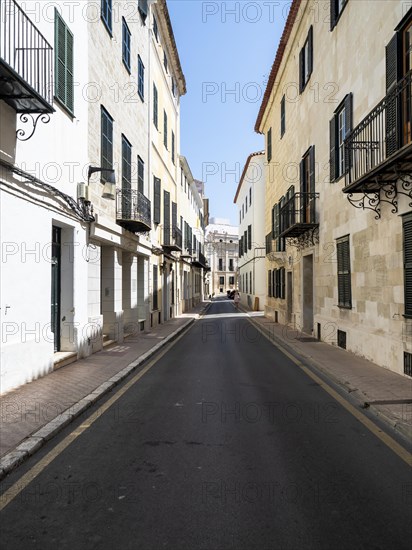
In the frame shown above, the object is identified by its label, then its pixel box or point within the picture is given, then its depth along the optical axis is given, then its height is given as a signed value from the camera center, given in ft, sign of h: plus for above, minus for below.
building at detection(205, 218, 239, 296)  286.25 +17.82
